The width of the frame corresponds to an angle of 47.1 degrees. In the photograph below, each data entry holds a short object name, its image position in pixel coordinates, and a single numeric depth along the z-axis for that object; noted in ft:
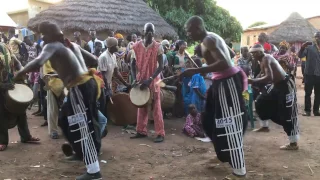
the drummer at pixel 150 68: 19.81
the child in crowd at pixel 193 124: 22.12
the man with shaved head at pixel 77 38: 33.22
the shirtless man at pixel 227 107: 13.74
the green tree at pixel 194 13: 60.32
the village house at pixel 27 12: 84.61
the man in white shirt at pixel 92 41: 33.18
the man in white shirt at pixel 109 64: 22.39
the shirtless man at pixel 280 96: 18.57
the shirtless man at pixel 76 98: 13.25
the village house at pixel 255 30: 104.47
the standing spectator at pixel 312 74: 29.91
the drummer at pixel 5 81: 18.07
